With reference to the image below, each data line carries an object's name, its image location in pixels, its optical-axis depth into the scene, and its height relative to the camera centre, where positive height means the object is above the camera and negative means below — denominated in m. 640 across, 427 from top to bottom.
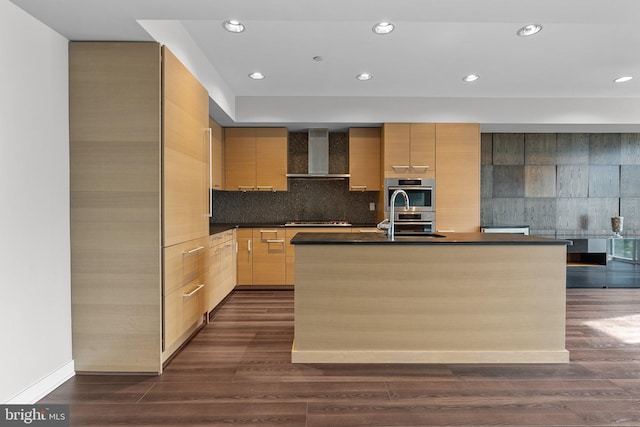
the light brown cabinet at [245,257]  4.87 -0.60
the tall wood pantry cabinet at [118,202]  2.39 +0.06
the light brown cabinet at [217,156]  4.59 +0.70
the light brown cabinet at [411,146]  4.77 +0.82
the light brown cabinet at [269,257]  4.89 -0.60
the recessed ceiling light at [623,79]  4.04 +1.43
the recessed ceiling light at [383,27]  2.88 +1.42
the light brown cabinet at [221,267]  3.64 -0.61
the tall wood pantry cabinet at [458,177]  4.77 +0.43
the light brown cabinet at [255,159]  5.06 +0.70
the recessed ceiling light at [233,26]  2.85 +1.42
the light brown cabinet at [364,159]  5.07 +0.70
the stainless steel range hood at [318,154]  5.15 +0.78
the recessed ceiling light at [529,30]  2.91 +1.42
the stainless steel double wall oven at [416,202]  4.80 +0.11
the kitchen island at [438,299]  2.62 -0.62
